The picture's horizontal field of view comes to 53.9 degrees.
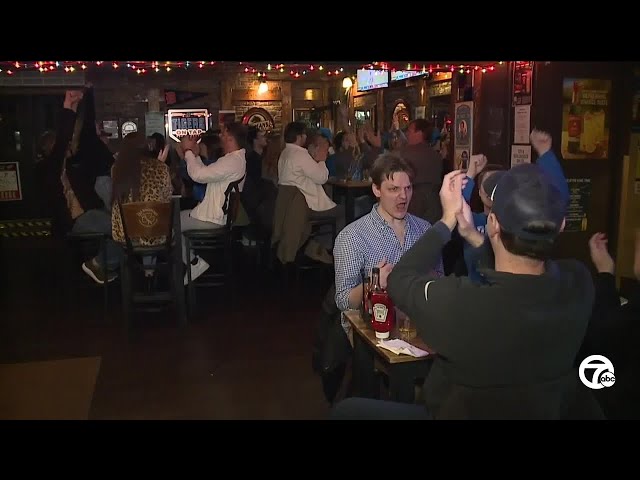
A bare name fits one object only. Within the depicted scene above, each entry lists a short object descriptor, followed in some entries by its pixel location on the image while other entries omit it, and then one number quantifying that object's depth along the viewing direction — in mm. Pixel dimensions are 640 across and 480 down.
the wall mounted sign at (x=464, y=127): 5391
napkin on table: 2144
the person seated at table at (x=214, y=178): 4762
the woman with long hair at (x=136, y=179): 4336
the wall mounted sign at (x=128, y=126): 9242
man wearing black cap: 1646
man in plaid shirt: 2658
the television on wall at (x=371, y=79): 7948
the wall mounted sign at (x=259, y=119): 9617
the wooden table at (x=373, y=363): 2143
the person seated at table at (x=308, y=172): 5309
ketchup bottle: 2289
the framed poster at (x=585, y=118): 4223
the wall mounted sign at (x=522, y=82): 4383
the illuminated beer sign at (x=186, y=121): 9422
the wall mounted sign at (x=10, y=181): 8672
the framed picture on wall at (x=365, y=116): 8750
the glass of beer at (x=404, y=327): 2324
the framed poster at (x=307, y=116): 10094
